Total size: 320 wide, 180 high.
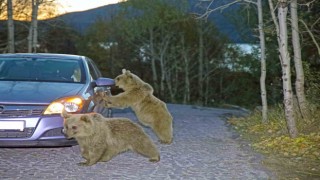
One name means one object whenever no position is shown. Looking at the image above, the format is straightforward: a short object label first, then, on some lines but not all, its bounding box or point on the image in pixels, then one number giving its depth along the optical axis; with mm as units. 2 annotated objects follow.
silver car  7285
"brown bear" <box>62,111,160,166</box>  6641
